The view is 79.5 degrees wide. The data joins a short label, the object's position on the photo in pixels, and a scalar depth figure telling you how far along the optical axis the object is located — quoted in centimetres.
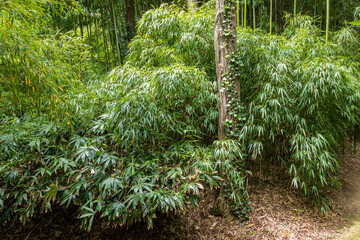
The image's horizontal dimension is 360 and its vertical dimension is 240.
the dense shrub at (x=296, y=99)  244
